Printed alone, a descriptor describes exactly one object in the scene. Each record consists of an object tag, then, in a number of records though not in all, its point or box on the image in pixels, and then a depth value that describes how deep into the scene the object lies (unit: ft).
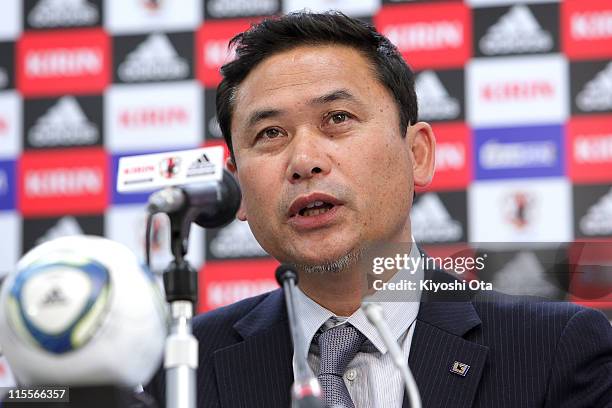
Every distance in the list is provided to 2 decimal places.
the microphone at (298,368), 13.04
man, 14.18
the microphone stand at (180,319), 13.15
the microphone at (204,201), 13.35
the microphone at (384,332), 13.17
